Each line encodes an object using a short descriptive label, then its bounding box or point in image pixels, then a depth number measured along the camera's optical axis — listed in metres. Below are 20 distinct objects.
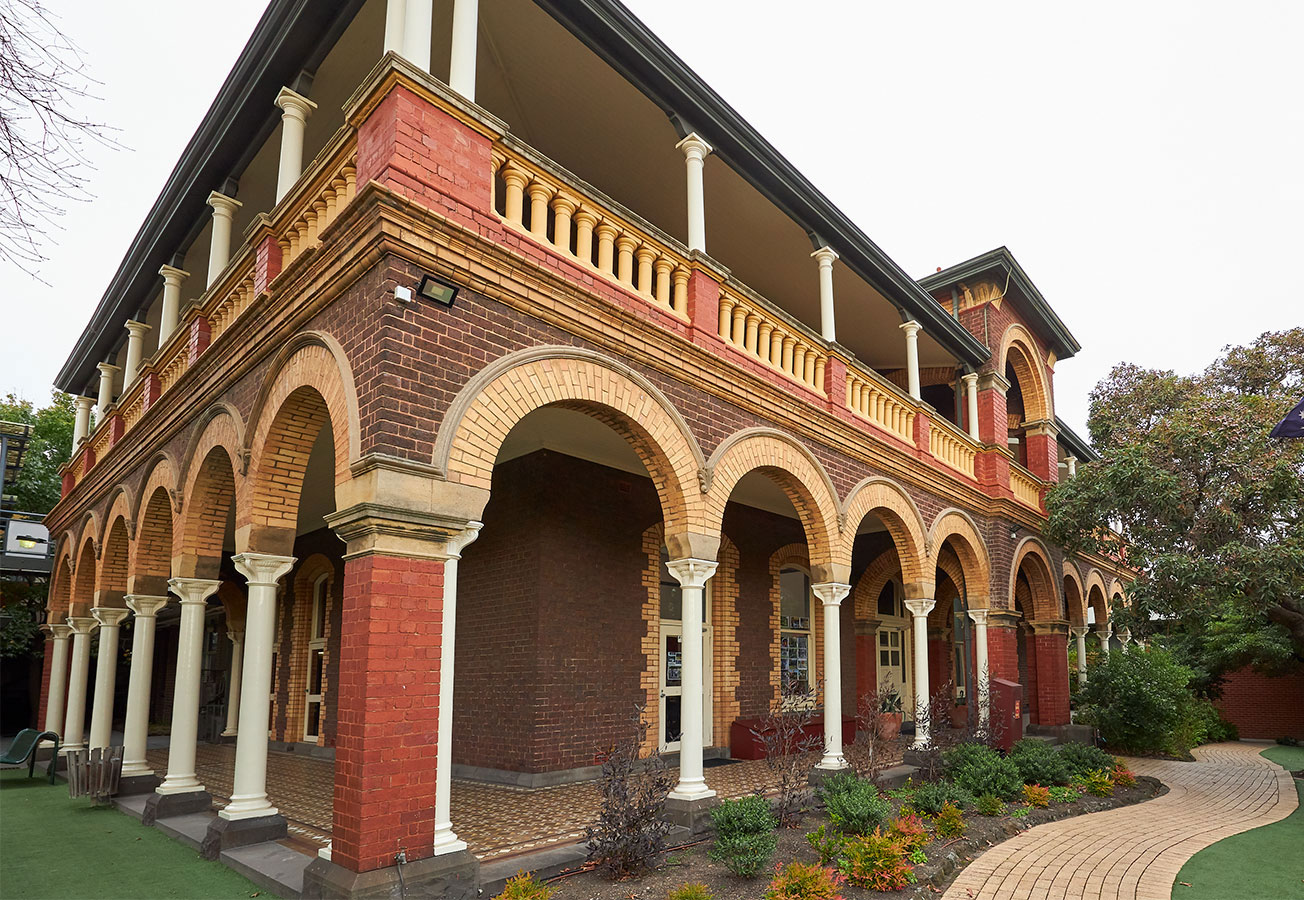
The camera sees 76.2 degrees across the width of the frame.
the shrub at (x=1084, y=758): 12.22
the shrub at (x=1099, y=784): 11.41
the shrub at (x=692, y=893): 5.32
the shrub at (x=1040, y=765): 11.27
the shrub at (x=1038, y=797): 10.12
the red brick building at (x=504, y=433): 5.68
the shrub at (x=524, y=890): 5.05
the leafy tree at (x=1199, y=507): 11.80
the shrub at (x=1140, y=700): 15.80
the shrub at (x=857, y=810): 7.44
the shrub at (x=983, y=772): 10.20
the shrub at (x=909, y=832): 7.13
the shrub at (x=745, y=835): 6.26
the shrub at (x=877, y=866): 6.34
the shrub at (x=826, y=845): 6.79
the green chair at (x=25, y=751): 11.35
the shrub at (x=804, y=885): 5.69
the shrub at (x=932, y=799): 8.66
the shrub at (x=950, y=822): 8.14
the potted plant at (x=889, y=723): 10.16
